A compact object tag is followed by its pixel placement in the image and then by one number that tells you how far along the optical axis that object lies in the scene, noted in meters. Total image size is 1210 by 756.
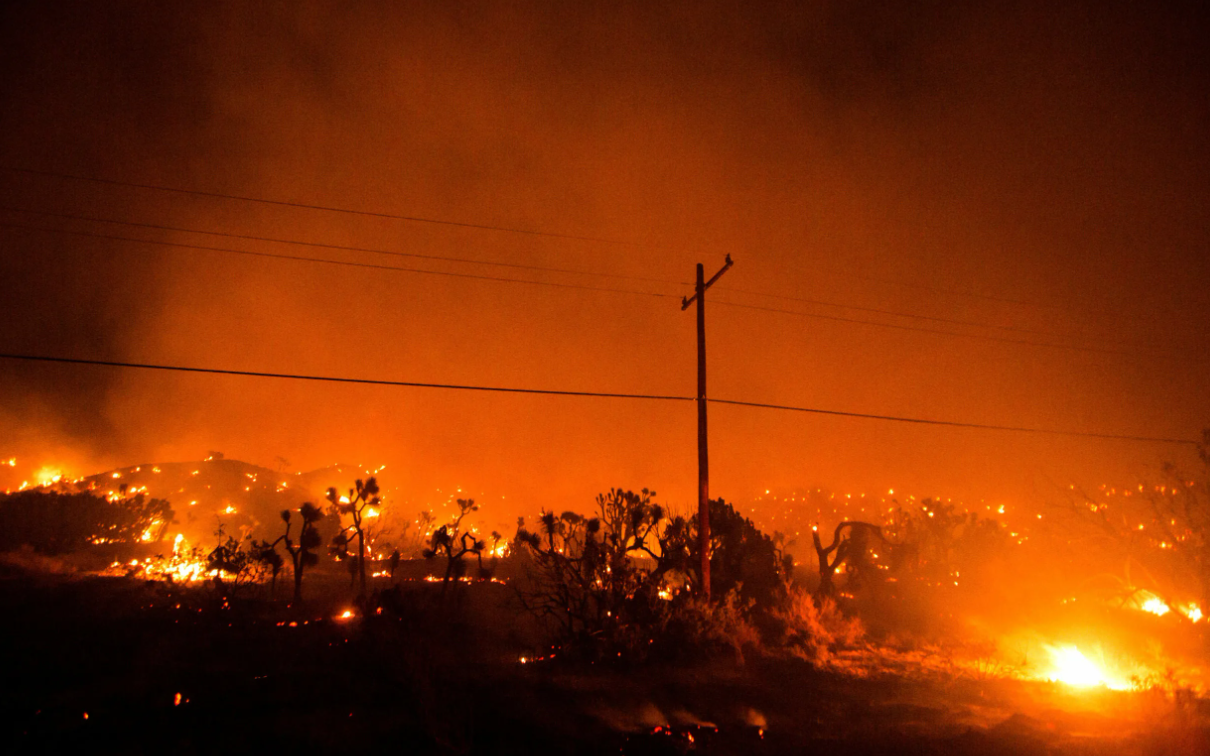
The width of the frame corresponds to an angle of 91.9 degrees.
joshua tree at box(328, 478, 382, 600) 20.30
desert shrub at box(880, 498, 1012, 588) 26.52
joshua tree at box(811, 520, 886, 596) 23.84
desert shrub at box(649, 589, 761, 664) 13.09
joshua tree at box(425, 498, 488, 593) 18.45
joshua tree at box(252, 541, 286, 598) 19.06
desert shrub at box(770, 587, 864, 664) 15.12
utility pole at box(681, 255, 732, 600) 14.17
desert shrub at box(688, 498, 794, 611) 18.53
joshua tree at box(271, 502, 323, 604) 18.06
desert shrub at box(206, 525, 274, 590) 19.69
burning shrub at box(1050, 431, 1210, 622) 24.84
